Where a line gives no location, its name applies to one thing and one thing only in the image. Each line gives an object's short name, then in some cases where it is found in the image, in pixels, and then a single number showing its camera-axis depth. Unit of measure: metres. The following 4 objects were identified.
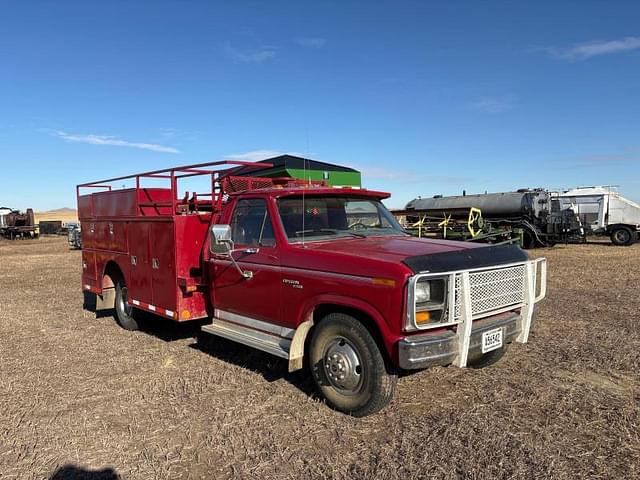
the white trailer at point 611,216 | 23.28
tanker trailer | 22.02
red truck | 4.04
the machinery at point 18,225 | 36.19
